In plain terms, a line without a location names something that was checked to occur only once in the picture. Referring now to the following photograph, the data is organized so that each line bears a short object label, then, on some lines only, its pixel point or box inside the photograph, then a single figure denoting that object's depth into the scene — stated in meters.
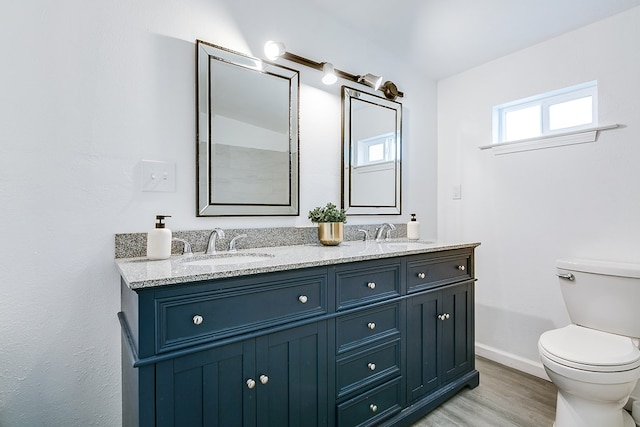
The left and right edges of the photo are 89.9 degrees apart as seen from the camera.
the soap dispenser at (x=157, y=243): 1.25
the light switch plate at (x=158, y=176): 1.35
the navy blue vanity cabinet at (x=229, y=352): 0.90
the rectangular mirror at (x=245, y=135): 1.49
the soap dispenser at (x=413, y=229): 2.21
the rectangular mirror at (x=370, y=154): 2.05
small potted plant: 1.75
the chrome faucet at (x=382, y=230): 2.17
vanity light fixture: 1.62
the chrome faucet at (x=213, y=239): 1.44
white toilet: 1.34
